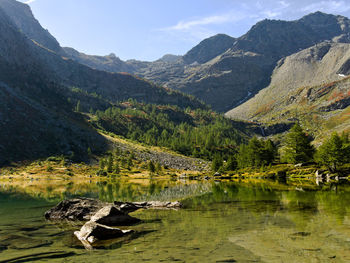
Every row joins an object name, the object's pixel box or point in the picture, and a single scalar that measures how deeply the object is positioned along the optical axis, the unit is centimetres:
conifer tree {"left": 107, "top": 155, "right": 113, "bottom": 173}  13450
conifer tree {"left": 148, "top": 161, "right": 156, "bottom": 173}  12912
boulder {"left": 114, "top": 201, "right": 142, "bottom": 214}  3240
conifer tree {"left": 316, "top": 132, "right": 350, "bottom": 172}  7480
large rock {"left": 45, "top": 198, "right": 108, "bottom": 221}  2902
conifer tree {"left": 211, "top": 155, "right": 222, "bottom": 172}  12175
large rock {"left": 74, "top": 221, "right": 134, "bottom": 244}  1891
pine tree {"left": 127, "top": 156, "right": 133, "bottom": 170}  14338
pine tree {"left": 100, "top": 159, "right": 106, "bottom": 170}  14175
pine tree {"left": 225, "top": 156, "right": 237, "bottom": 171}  12381
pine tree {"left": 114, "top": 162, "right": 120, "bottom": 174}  13205
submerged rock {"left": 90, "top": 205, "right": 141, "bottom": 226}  2419
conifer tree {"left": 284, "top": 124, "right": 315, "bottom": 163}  9312
